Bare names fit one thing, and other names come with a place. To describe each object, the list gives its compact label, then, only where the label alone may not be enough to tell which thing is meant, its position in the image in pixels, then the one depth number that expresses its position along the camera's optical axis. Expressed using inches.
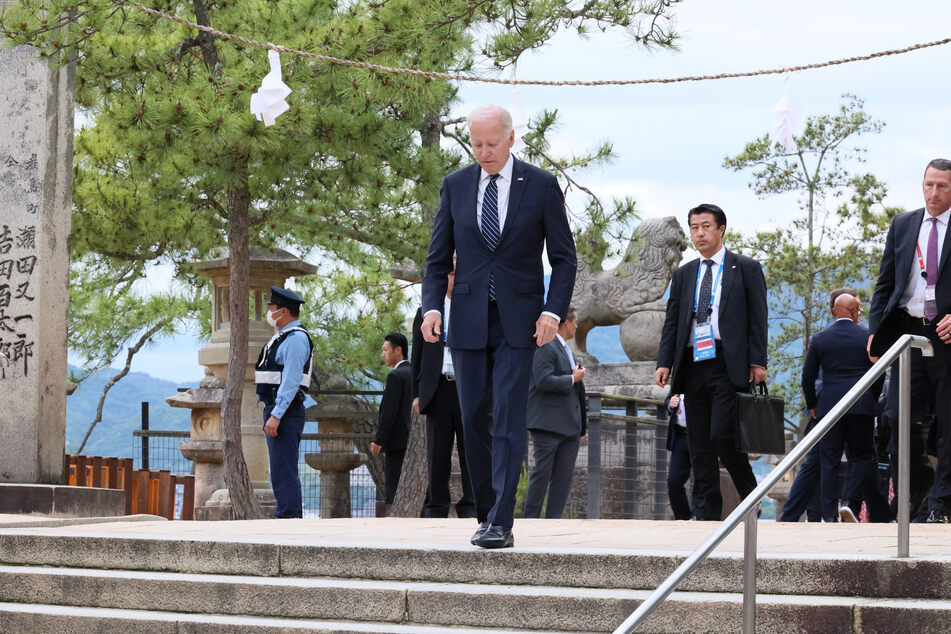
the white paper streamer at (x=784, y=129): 536.5
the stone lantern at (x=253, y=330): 943.2
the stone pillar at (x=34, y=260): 670.3
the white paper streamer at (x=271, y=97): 556.2
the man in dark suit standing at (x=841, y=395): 578.3
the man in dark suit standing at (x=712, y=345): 451.3
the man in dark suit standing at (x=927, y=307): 404.6
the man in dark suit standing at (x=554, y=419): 566.7
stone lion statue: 1060.9
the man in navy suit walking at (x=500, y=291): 337.0
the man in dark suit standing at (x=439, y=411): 535.5
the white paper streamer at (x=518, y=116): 642.5
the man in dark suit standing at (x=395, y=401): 696.1
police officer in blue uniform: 582.0
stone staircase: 271.5
